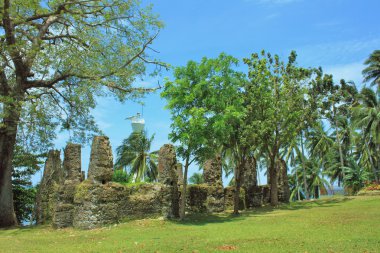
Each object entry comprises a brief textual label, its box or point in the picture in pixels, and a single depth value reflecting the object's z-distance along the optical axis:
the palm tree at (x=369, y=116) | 37.78
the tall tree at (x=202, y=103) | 19.53
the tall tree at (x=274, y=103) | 25.58
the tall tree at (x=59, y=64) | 18.20
